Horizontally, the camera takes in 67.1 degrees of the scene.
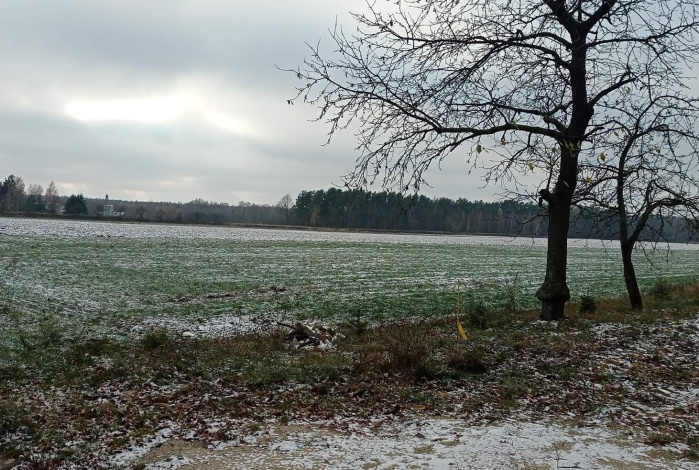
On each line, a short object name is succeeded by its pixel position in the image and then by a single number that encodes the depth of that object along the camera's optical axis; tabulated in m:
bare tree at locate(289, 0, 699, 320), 9.33
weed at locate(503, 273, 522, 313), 16.86
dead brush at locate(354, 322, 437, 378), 8.91
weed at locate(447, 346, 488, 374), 9.02
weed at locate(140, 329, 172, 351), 10.96
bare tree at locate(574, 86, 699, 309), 12.15
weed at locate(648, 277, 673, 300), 19.23
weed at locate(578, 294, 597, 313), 14.79
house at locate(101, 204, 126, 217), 118.84
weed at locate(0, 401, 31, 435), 6.43
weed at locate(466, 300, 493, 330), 13.20
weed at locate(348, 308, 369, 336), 13.19
